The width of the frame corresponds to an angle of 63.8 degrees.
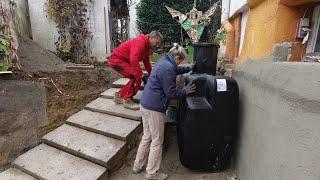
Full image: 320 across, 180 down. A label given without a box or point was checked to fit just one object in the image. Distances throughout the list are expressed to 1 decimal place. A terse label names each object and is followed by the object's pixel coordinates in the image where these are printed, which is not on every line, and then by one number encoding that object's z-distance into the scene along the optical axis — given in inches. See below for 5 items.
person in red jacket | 157.8
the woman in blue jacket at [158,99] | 122.3
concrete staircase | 139.1
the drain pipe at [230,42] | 234.2
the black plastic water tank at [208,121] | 123.7
